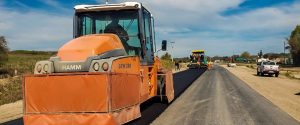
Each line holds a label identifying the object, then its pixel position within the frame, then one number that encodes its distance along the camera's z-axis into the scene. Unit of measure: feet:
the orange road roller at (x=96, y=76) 24.72
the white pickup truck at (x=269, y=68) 134.92
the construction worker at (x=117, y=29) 34.42
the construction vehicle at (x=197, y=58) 205.36
